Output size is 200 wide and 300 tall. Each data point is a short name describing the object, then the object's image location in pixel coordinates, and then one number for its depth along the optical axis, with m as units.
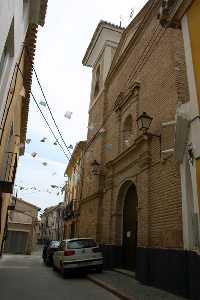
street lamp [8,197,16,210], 16.09
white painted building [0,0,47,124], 3.53
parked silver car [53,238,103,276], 7.44
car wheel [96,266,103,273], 7.69
